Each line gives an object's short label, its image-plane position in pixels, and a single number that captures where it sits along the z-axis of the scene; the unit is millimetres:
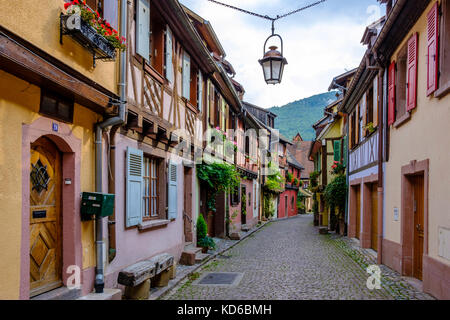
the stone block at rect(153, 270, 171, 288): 7398
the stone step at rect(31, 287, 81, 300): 5048
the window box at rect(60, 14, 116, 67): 4996
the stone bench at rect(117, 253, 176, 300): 6109
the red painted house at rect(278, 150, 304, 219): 39344
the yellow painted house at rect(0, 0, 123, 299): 4227
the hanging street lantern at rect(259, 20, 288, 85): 7234
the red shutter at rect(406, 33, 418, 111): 7797
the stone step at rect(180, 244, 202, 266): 9781
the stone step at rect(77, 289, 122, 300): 5539
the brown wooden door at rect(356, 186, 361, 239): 15055
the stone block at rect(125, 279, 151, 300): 6387
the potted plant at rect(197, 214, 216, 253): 11672
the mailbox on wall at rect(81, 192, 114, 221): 5754
